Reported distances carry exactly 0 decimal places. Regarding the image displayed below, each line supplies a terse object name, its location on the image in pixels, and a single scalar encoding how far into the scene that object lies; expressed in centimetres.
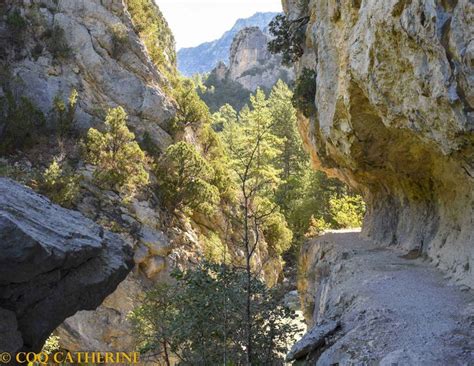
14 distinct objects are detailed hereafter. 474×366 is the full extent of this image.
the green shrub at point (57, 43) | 2439
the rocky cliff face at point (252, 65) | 10462
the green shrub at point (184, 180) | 2136
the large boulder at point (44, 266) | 853
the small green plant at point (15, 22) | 2364
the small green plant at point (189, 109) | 2738
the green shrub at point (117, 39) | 2686
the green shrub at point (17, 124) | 1919
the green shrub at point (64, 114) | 2072
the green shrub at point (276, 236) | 2778
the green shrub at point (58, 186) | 1658
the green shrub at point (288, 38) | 1888
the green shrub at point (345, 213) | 2802
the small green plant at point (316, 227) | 2486
